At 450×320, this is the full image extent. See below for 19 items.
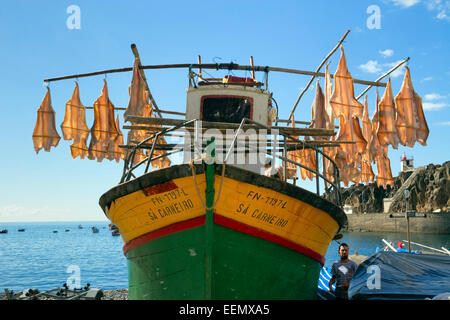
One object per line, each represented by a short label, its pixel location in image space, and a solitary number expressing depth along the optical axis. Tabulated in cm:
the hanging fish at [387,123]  1292
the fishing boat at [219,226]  662
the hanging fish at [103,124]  1417
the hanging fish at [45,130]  1421
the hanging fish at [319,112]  1253
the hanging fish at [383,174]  1816
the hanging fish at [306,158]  1706
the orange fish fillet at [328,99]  1185
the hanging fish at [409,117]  1280
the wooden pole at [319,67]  1212
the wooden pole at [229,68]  1241
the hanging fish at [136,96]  1140
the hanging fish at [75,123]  1460
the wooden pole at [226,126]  841
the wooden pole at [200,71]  1295
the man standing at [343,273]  845
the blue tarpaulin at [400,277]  795
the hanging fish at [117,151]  1490
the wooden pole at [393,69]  1321
